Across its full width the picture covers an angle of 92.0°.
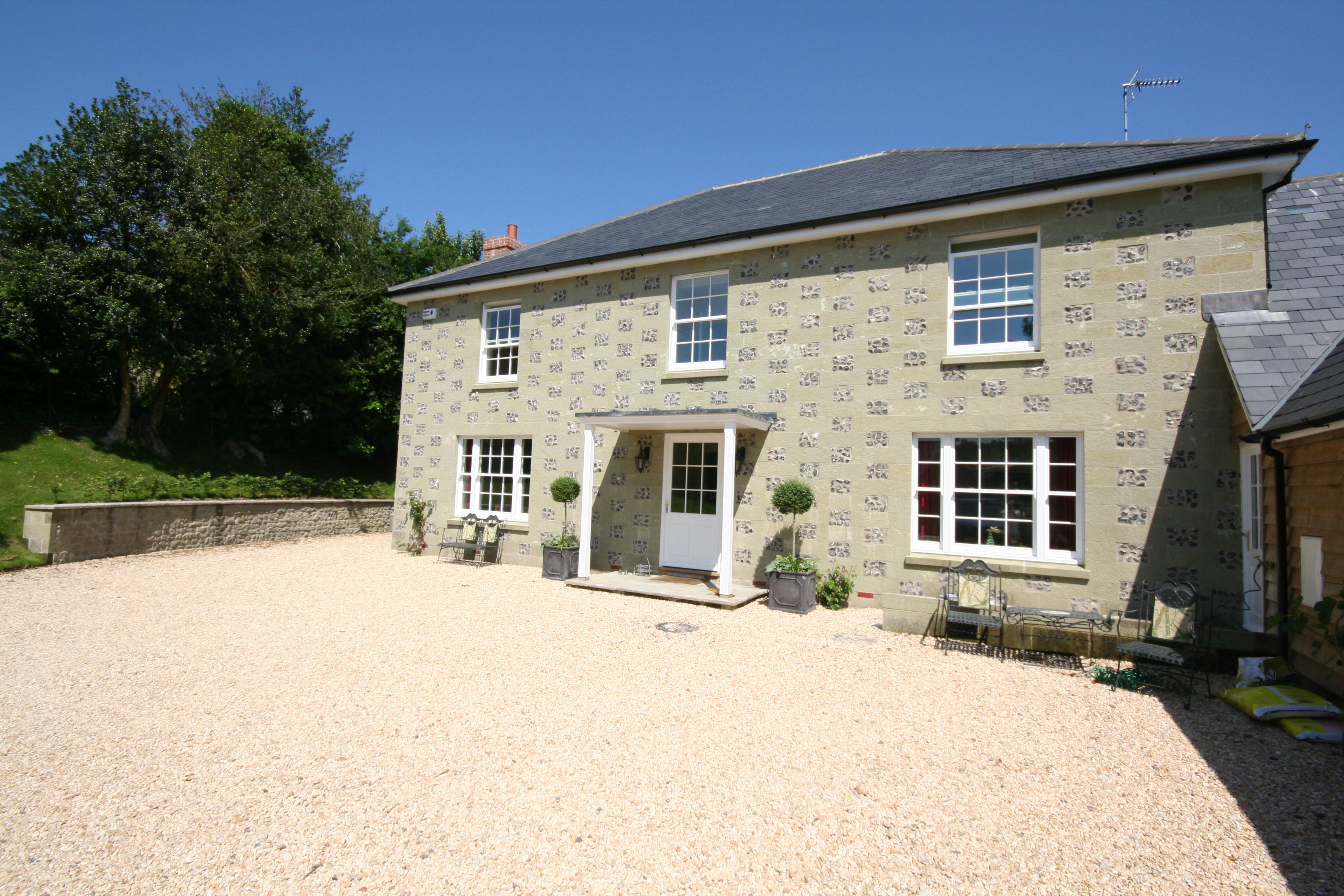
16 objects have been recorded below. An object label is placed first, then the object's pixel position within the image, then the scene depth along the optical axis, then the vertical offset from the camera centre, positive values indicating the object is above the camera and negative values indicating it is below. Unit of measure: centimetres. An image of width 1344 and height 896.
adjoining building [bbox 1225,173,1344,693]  545 +82
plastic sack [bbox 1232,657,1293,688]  600 -162
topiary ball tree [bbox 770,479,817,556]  955 -22
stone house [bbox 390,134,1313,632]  787 +168
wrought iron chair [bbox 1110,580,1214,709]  624 -150
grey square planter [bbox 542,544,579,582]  1135 -155
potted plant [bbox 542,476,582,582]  1136 -136
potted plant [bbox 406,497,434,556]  1416 -111
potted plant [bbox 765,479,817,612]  923 -131
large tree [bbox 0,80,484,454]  1502 +461
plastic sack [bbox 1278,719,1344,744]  482 -172
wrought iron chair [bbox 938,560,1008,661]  742 -139
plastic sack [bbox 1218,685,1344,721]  514 -165
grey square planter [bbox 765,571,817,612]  922 -156
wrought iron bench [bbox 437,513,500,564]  1271 -128
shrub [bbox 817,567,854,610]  948 -154
